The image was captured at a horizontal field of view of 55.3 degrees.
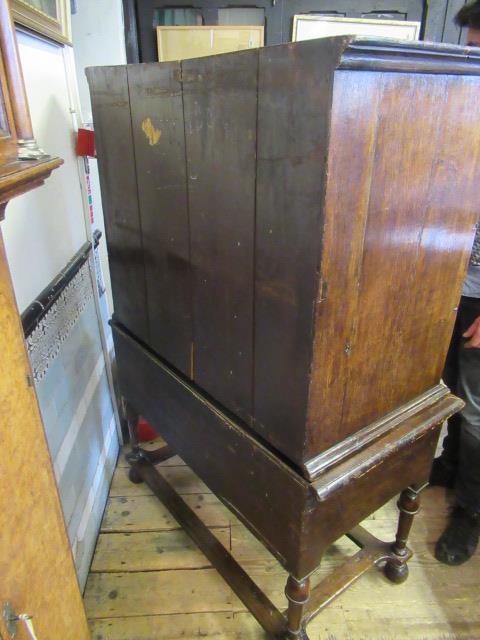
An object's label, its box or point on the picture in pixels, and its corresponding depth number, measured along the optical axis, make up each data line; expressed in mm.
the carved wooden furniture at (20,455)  499
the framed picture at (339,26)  1786
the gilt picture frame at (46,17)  879
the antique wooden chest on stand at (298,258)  577
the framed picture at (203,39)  1760
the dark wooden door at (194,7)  1729
